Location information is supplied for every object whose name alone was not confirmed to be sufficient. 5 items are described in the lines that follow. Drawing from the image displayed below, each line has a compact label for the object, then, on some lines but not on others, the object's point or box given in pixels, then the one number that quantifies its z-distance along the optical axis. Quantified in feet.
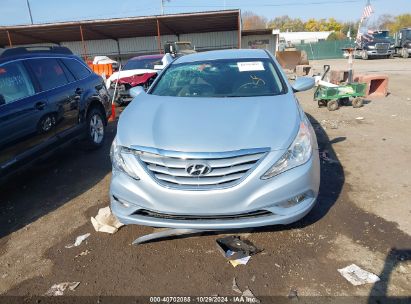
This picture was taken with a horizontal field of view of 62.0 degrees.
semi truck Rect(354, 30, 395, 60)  95.54
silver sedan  8.87
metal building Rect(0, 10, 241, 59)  77.60
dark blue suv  13.09
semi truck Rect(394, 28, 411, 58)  91.71
